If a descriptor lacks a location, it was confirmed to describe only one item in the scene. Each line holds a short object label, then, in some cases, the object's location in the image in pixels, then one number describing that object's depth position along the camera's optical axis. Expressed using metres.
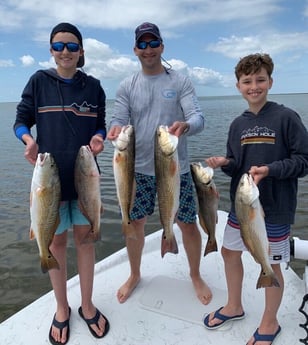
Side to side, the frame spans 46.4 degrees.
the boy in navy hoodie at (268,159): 3.03
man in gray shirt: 3.68
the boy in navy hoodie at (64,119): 3.38
